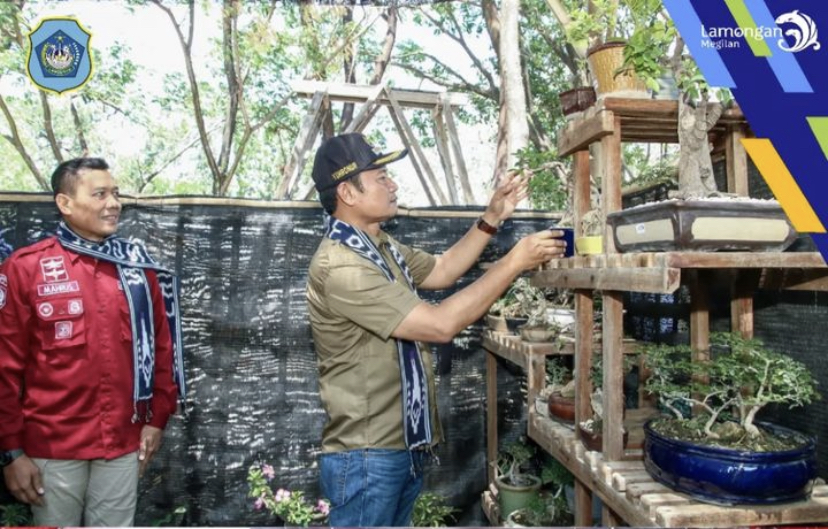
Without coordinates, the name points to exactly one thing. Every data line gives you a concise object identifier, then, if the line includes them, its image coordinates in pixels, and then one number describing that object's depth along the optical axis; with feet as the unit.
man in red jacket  6.79
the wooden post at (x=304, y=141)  19.21
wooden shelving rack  4.66
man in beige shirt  5.66
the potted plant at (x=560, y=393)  7.25
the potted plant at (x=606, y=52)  5.84
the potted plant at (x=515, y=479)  9.24
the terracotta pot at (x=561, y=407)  7.20
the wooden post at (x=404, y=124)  20.02
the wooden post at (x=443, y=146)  21.02
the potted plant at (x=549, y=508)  8.84
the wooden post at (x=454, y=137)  20.63
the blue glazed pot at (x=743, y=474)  4.59
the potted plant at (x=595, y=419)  6.22
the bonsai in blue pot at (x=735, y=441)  4.61
